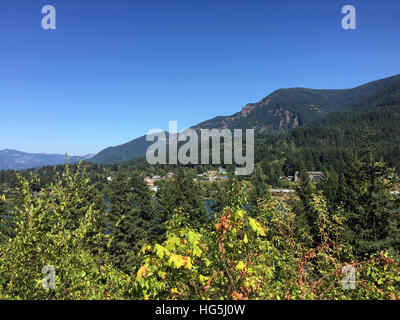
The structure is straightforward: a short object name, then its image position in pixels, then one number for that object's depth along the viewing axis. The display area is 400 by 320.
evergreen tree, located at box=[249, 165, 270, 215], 34.80
